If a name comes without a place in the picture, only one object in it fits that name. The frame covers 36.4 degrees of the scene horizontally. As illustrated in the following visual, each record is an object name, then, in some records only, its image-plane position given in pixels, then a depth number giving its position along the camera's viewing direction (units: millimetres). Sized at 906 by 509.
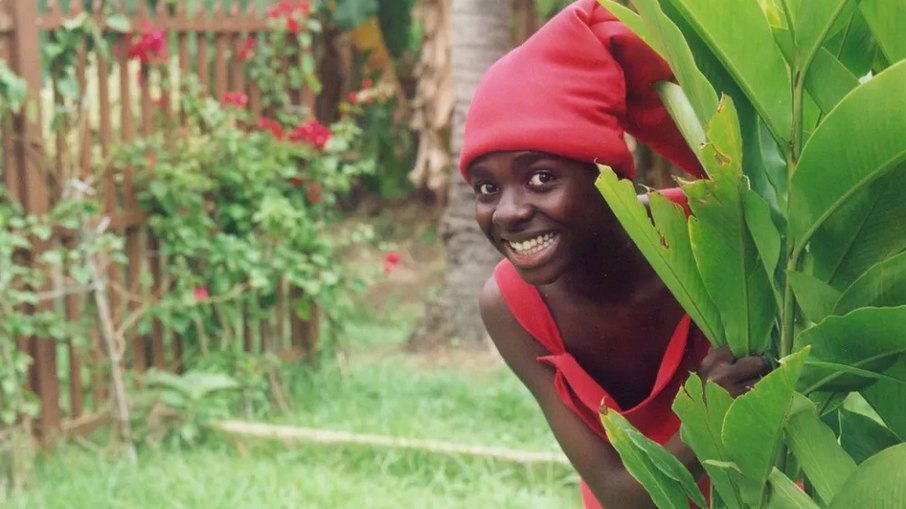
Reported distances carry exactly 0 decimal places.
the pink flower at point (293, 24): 6848
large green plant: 1812
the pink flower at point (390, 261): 7027
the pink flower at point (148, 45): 6074
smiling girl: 2330
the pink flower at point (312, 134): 6711
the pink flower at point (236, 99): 6484
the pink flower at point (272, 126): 6660
